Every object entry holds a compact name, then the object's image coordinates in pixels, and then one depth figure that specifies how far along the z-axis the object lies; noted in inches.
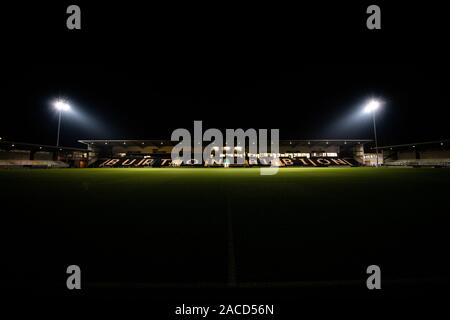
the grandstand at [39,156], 1485.0
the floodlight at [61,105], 1425.8
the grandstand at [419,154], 1520.1
